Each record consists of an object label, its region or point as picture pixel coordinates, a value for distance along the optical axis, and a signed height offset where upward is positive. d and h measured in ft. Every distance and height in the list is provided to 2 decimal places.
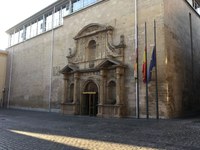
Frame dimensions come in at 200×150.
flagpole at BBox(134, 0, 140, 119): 47.54 +2.13
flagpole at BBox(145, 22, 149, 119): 45.47 -1.34
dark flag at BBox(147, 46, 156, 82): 44.96 +7.05
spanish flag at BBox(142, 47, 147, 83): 45.85 +6.22
